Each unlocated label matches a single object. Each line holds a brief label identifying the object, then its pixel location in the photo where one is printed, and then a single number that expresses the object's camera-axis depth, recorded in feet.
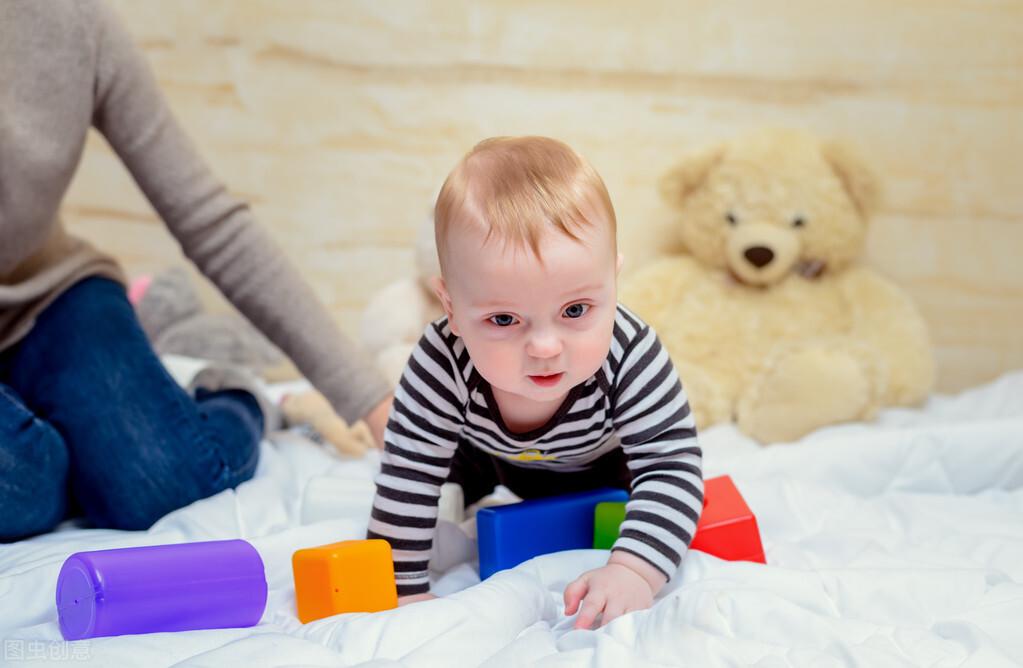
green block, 2.78
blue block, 2.70
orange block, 2.41
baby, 2.25
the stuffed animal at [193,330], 4.78
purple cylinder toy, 2.18
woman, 3.15
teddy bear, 4.58
